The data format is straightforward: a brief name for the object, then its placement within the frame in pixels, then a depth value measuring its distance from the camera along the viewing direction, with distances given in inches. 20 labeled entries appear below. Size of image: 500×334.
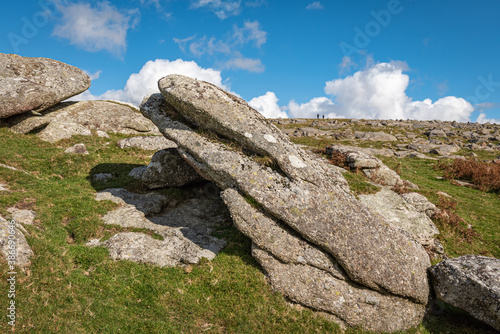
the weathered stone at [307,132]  3009.4
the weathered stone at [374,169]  968.9
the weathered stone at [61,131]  1079.0
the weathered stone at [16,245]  392.2
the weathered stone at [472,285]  418.6
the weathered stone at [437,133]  3351.4
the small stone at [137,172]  837.2
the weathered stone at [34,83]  1037.8
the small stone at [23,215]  505.2
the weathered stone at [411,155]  1801.7
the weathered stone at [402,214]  676.7
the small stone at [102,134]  1262.7
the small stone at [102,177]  814.7
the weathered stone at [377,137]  2736.2
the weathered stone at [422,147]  2151.6
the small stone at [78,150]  948.0
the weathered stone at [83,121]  1089.4
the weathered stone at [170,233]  506.6
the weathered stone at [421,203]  796.9
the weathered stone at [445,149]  2077.4
